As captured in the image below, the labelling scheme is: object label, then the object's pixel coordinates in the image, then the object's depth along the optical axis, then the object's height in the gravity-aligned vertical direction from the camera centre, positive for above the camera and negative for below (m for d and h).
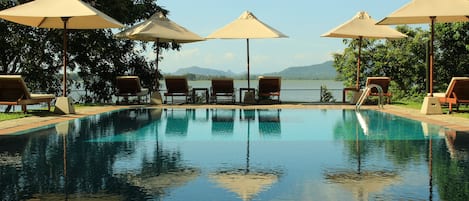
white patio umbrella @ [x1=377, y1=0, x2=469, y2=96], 11.91 +1.63
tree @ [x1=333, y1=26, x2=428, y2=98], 24.91 +1.14
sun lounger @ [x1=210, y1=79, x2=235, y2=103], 16.50 -0.03
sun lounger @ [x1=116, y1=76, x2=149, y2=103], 16.25 +0.00
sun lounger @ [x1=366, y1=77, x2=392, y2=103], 15.84 +0.10
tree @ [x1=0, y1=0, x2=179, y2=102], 19.59 +1.18
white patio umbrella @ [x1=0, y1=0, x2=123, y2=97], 12.21 +1.64
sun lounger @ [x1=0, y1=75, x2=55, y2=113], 12.07 -0.13
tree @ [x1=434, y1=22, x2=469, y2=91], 22.89 +1.42
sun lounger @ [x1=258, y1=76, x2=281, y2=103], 16.45 -0.01
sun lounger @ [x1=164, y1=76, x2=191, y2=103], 16.67 +0.00
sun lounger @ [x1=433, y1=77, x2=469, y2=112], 12.62 -0.12
